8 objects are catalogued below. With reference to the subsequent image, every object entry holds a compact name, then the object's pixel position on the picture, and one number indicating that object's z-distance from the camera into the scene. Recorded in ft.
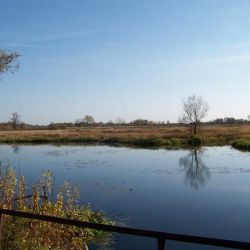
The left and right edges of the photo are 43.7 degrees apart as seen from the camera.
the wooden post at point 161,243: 8.64
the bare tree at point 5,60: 34.55
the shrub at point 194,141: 134.14
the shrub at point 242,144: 116.57
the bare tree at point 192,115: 174.52
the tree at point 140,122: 439.66
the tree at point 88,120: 447.04
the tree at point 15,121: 352.92
